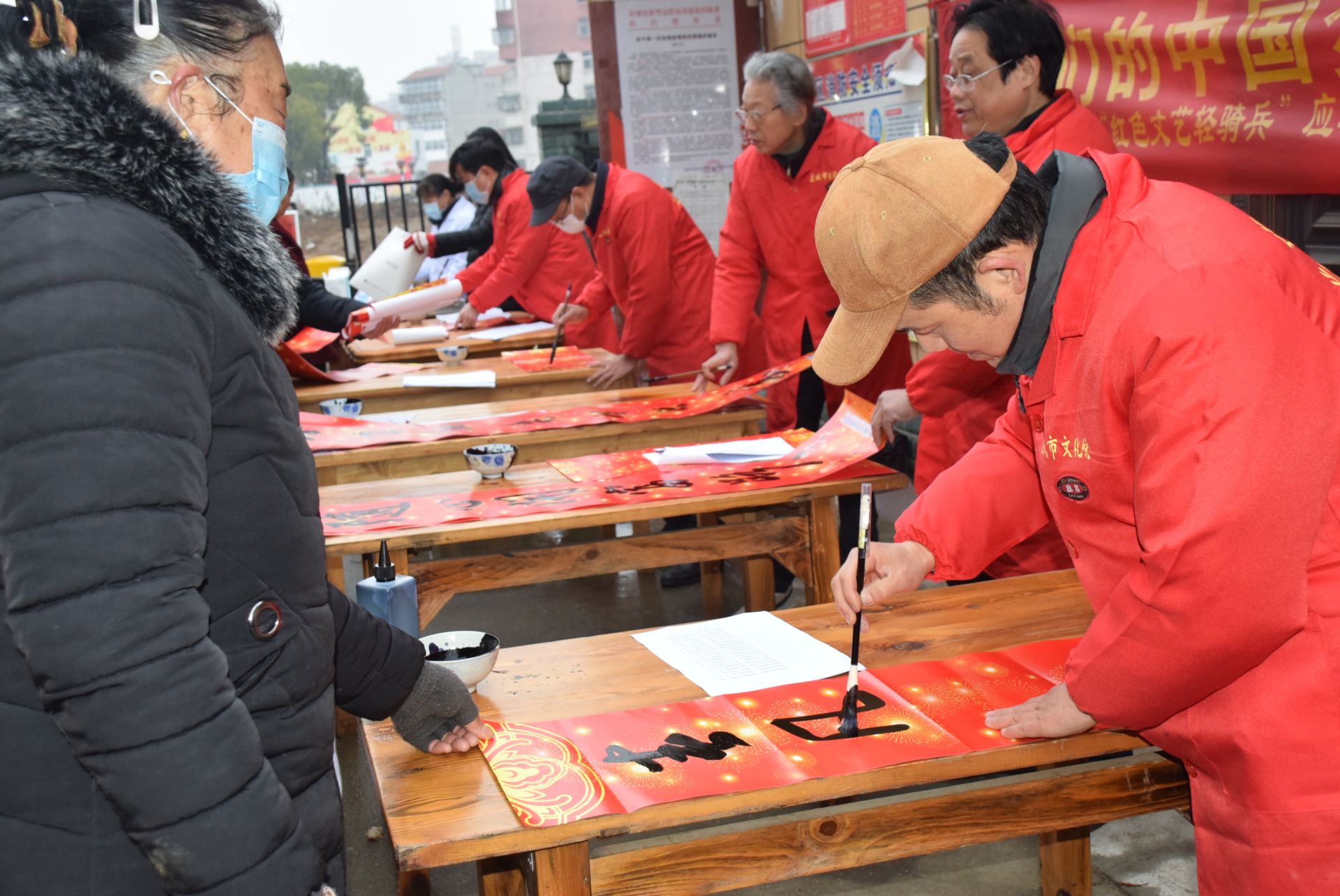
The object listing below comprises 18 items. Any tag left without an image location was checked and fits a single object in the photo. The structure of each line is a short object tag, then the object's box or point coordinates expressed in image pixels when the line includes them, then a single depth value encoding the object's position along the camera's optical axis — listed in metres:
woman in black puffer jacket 0.75
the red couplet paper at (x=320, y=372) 4.08
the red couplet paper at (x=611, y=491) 2.40
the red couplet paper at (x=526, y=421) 3.09
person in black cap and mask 4.15
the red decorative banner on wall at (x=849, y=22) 4.57
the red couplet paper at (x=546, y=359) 4.31
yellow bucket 8.87
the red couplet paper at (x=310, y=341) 4.43
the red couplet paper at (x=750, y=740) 1.20
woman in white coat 7.17
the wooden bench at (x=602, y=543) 2.30
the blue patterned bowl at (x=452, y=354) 4.57
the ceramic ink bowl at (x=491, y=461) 2.68
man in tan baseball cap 1.02
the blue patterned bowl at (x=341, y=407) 3.75
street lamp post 10.09
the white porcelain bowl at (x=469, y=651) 1.43
